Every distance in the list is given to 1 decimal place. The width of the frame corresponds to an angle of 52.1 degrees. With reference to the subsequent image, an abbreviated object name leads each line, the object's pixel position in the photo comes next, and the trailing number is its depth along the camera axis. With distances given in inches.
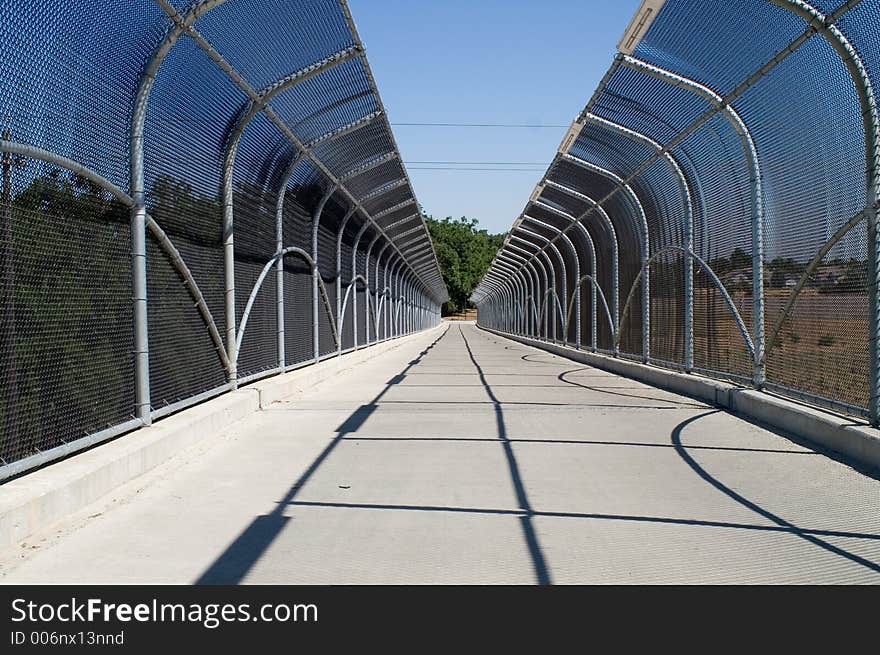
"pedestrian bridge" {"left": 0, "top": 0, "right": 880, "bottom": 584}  189.5
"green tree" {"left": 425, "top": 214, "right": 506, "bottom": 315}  4409.5
